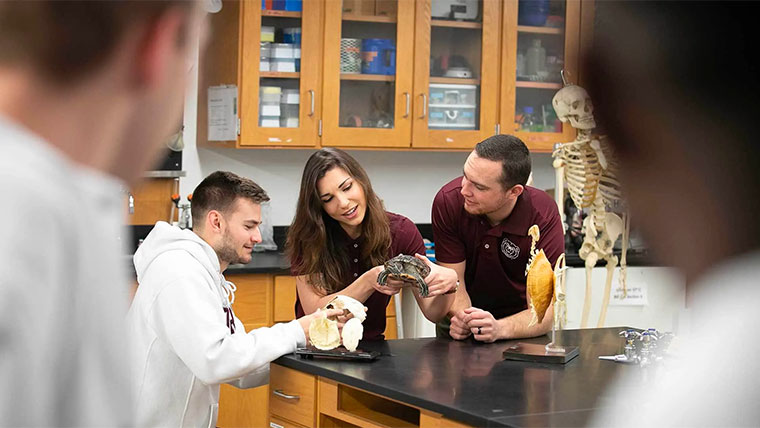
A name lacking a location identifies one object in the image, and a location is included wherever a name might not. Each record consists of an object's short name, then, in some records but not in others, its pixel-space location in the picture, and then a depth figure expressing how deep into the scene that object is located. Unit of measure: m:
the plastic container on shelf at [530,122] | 5.37
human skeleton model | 4.10
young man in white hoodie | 2.54
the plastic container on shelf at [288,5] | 4.81
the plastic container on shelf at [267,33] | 4.79
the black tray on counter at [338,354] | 2.70
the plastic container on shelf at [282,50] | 4.82
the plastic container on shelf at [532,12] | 5.34
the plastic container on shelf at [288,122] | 4.84
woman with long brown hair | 3.25
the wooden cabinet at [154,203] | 4.91
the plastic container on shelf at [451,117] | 5.18
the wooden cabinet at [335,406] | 2.58
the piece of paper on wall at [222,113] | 4.77
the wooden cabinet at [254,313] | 4.45
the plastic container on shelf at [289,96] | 4.85
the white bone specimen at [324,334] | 2.77
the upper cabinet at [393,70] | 4.81
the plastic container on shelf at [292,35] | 4.85
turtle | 3.05
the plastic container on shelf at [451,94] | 5.18
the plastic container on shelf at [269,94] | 4.81
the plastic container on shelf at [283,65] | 4.81
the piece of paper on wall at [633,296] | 5.00
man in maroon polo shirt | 3.37
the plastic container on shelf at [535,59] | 5.39
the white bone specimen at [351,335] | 2.77
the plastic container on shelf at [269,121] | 4.80
